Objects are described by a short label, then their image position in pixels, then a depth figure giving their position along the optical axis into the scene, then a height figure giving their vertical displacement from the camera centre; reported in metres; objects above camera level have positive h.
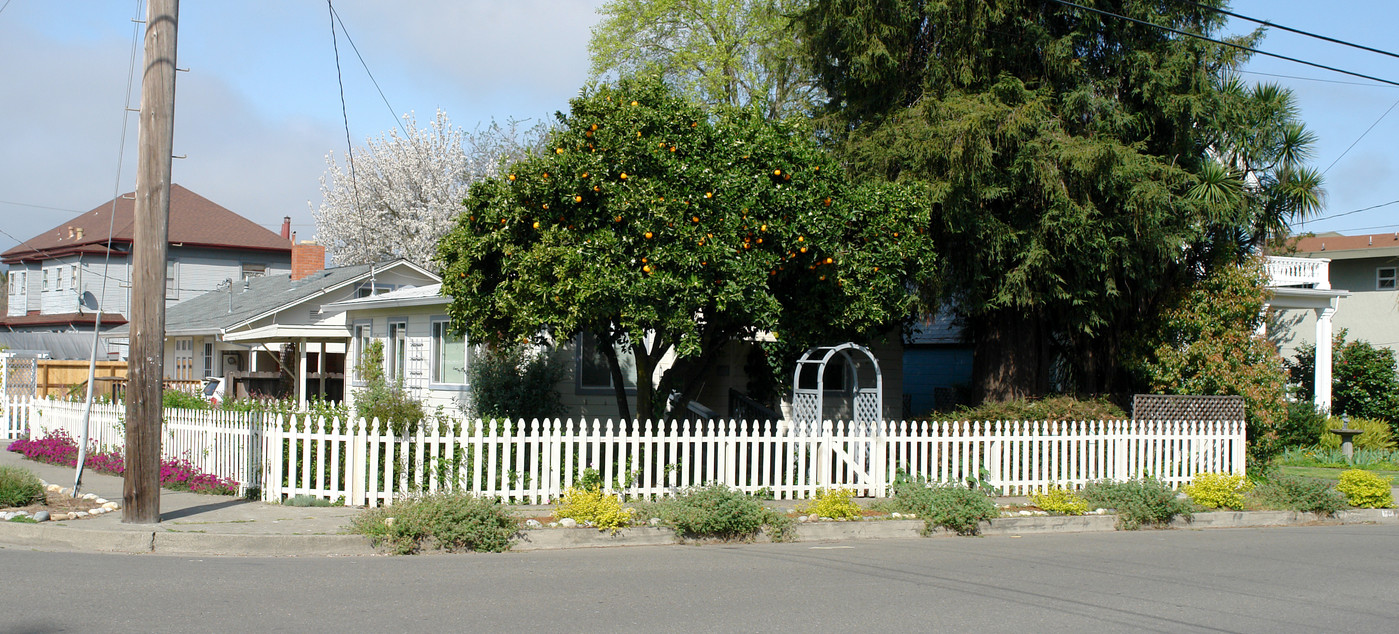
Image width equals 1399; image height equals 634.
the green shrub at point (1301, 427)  23.12 -1.62
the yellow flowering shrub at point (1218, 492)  13.41 -1.76
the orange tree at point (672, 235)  12.10 +1.36
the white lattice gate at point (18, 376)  25.50 -0.83
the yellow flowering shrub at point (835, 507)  11.66 -1.73
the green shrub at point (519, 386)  17.53 -0.66
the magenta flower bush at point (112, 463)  13.34 -1.75
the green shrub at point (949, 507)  11.66 -1.73
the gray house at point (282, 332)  23.39 +0.25
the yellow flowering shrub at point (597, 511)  10.70 -1.66
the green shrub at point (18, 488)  11.17 -1.55
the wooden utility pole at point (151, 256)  10.49 +0.85
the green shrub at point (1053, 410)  15.30 -0.86
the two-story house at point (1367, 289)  29.58 +1.80
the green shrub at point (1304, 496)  13.66 -1.85
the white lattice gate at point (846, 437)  13.35 -1.11
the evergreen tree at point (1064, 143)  15.82 +3.20
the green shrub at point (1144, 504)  12.66 -1.82
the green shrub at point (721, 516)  10.76 -1.70
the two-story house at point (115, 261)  40.59 +3.26
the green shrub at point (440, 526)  9.88 -1.69
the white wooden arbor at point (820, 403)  13.70 -0.73
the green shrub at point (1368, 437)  23.44 -1.88
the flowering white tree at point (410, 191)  40.38 +5.86
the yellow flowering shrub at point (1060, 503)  12.77 -1.83
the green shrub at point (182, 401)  16.89 -0.95
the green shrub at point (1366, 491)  14.27 -1.84
